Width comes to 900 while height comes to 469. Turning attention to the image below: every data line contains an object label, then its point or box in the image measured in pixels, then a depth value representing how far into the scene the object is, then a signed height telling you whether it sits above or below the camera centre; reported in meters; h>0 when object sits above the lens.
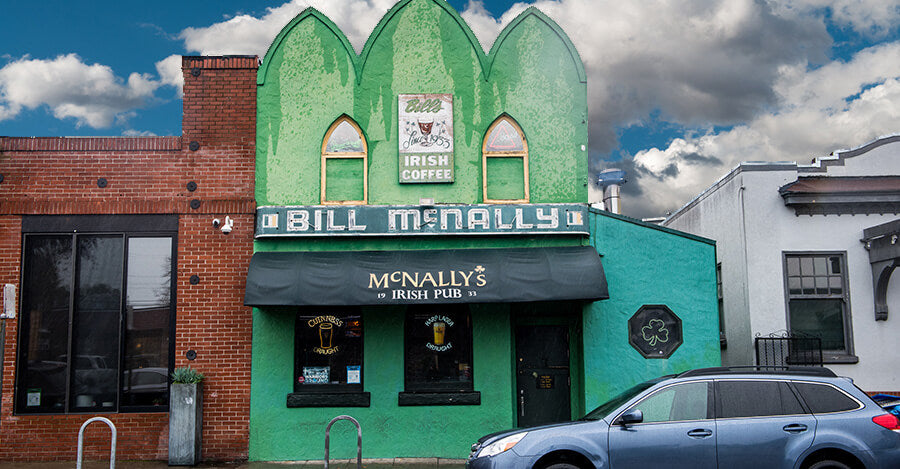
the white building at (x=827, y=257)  12.45 +1.14
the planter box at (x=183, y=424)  10.36 -1.56
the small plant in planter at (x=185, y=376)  10.58 -0.83
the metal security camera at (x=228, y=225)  11.19 +1.63
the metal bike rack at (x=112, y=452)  8.38 -1.63
